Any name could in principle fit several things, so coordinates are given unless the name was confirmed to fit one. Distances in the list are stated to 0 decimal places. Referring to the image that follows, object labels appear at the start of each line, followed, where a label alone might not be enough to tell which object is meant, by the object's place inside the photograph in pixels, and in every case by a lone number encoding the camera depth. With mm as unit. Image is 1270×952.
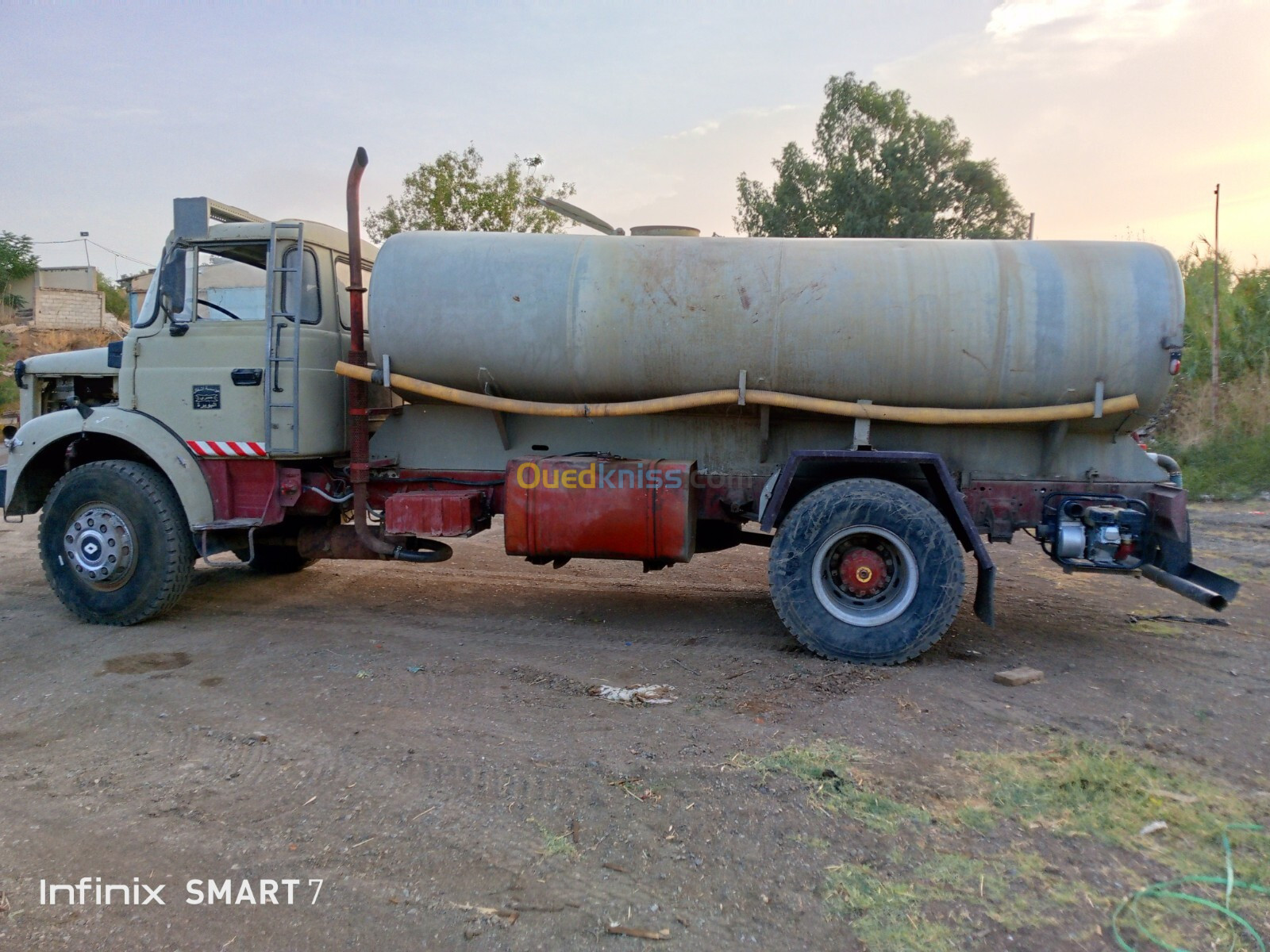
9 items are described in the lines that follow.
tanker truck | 5434
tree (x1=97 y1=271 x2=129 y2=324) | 34469
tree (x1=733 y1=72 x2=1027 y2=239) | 23000
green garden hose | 2717
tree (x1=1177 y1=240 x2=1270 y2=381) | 16406
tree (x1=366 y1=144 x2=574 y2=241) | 19781
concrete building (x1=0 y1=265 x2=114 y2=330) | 28547
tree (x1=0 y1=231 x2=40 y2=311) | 31391
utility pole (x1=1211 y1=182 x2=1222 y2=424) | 15109
